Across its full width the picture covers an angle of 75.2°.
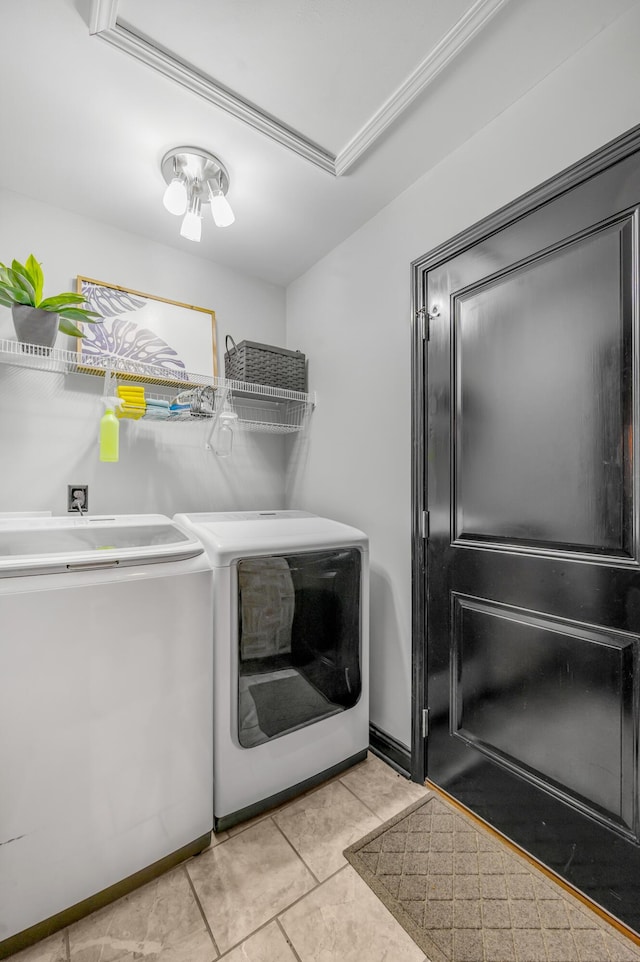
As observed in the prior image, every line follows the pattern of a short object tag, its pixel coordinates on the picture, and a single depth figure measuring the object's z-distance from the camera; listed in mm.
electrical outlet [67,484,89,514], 1879
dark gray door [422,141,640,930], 1125
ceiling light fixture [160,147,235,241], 1588
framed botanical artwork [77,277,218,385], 1907
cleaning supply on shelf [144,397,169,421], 1875
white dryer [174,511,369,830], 1421
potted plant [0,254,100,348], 1526
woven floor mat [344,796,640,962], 1054
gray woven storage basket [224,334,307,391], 2168
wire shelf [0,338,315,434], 1678
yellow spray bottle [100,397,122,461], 1795
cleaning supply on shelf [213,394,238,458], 2043
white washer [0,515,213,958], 1035
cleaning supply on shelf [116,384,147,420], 1806
